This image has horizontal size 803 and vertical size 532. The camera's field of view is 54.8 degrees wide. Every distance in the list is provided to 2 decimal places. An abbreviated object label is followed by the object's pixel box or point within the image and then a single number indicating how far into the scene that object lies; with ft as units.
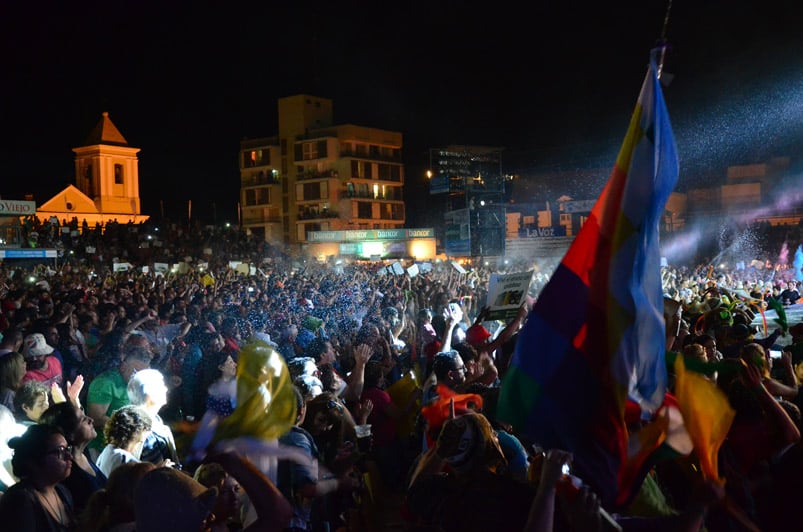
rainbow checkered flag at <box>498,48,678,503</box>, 9.69
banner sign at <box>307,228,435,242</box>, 192.03
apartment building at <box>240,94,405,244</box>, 221.25
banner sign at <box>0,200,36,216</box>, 129.18
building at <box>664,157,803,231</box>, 199.11
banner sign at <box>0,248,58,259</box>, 114.01
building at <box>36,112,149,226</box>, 240.53
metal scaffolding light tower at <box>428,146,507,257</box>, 119.03
